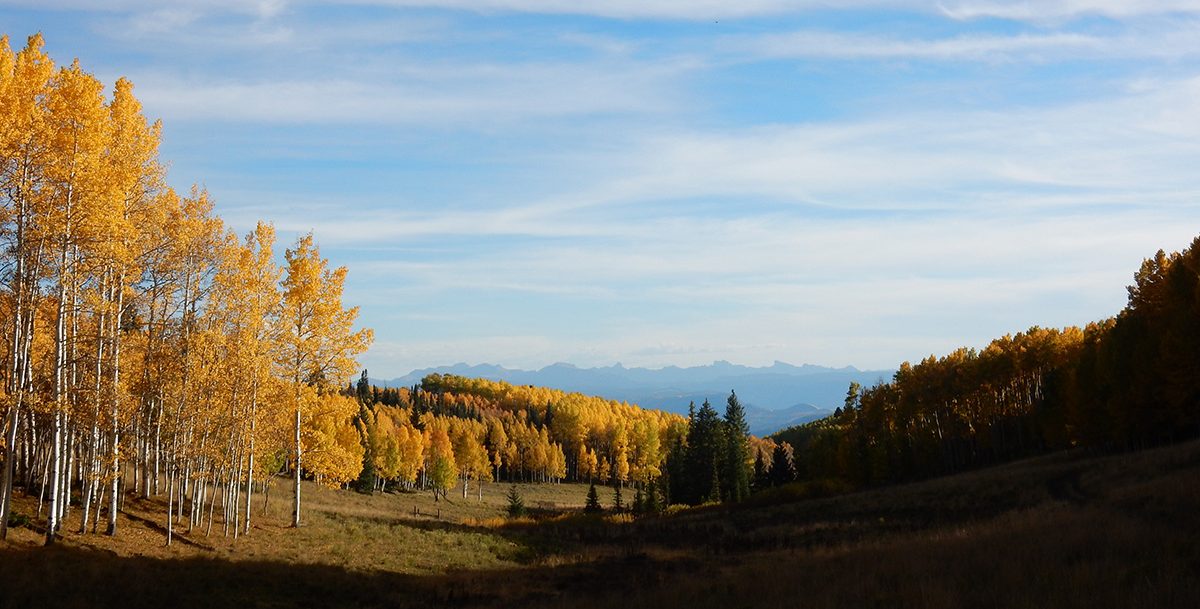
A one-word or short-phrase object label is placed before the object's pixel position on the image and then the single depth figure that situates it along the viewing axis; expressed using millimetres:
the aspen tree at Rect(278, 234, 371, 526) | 33562
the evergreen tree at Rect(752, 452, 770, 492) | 105250
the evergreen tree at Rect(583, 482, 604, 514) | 80812
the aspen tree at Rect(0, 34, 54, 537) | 20125
